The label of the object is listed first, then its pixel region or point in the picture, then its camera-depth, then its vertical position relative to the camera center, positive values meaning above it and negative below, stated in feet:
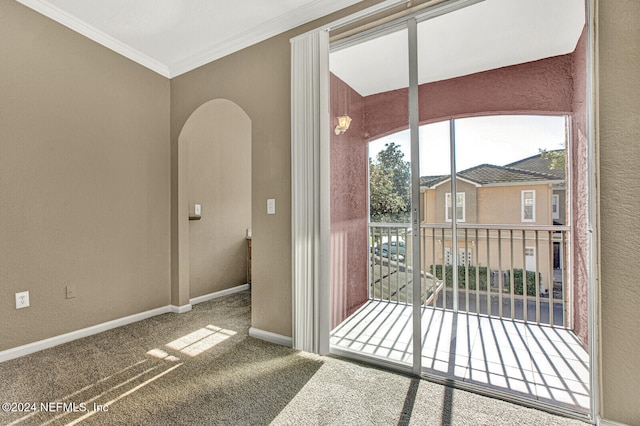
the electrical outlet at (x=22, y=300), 7.09 -2.00
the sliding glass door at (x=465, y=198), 6.70 +0.37
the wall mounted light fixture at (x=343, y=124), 7.62 +2.28
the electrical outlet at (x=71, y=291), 7.97 -2.04
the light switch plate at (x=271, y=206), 8.04 +0.20
